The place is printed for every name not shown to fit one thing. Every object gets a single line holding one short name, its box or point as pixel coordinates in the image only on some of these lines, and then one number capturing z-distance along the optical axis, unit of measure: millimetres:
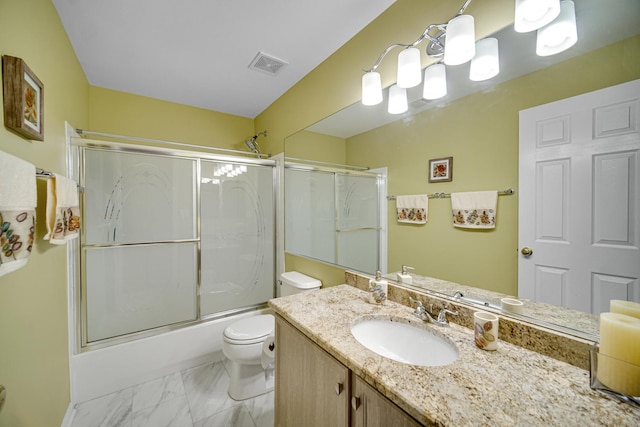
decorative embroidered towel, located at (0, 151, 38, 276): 744
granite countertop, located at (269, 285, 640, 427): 553
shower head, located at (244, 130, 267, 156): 2770
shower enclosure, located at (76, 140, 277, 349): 1880
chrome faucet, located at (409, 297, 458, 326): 1022
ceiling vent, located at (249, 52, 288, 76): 1831
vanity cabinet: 717
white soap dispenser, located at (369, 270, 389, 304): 1240
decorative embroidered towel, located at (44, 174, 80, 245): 1134
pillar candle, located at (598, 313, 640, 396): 587
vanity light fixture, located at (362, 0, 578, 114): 811
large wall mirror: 742
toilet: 1687
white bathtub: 1727
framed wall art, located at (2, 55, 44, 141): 907
